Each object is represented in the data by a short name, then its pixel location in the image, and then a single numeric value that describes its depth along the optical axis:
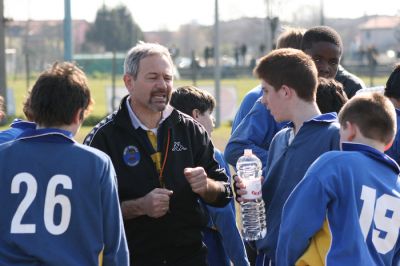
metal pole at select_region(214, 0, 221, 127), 31.45
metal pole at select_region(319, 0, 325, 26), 58.09
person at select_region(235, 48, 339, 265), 6.10
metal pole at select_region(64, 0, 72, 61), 24.00
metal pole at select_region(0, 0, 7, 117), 31.76
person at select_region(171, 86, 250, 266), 7.09
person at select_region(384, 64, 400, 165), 6.63
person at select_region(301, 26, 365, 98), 7.90
